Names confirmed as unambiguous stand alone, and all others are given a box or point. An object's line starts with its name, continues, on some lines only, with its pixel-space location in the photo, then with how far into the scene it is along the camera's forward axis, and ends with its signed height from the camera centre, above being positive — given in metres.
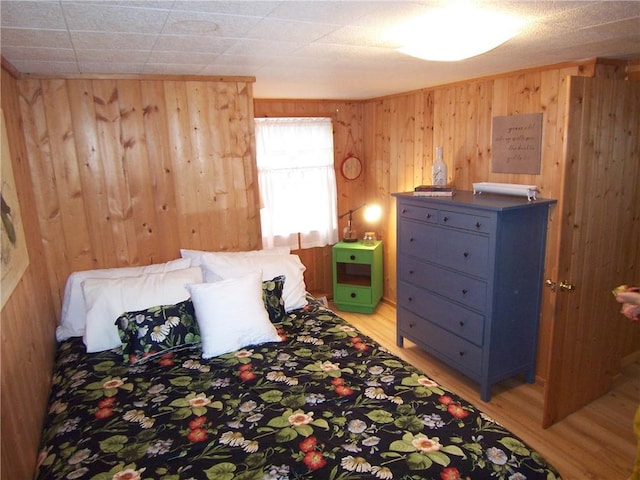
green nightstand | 4.25 -1.22
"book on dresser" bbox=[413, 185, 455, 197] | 3.15 -0.26
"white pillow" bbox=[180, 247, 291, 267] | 2.75 -0.59
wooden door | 2.22 -0.49
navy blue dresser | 2.68 -0.82
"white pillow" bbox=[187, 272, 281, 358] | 2.20 -0.79
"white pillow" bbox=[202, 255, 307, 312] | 2.65 -0.66
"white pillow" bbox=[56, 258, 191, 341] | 2.48 -0.75
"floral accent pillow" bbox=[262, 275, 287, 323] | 2.53 -0.80
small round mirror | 4.51 -0.09
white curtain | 4.11 -0.21
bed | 1.43 -0.98
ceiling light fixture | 1.52 +0.48
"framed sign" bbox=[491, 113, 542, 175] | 2.83 +0.06
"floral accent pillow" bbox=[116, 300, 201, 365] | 2.17 -0.83
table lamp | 4.38 -0.61
